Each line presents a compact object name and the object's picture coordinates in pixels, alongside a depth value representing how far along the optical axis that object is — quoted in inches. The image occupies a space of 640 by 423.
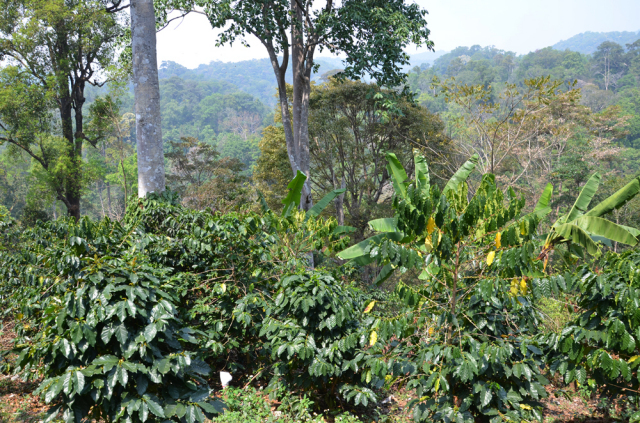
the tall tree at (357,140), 529.3
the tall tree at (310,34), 349.4
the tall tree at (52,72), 495.5
